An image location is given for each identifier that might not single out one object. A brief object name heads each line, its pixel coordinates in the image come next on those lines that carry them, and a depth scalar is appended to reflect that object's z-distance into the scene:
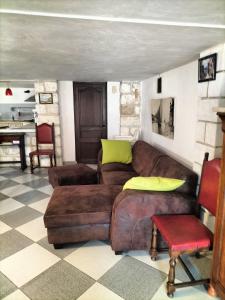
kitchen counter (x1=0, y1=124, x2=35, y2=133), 4.93
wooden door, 5.00
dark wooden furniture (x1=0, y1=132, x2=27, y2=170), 4.77
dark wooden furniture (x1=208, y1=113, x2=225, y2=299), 1.43
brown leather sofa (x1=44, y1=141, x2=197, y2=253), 1.97
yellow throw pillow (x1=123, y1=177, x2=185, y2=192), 2.00
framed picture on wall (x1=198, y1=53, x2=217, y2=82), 1.93
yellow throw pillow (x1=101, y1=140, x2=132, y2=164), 3.83
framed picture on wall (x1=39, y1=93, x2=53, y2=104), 4.76
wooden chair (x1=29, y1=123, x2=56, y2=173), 4.78
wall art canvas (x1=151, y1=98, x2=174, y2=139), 3.15
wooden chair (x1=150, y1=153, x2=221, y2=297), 1.54
